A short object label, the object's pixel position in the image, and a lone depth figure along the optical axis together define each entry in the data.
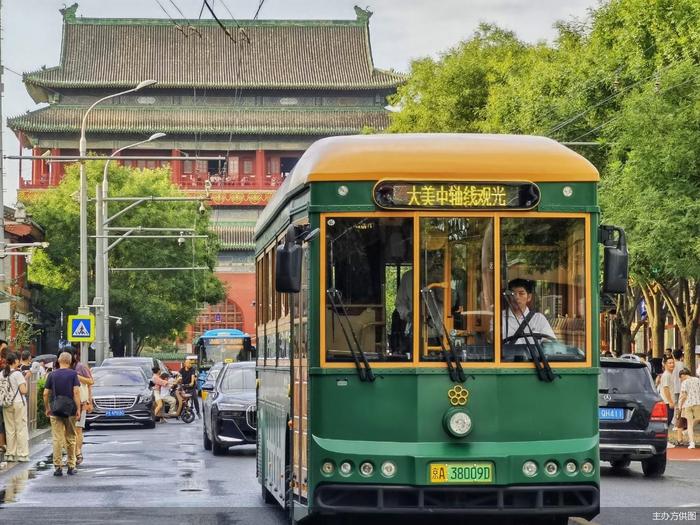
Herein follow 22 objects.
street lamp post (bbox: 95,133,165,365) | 48.41
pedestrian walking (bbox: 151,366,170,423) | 42.75
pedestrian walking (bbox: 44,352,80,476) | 22.64
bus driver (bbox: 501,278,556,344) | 11.95
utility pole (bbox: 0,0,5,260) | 31.22
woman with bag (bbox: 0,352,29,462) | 25.08
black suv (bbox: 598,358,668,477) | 21.69
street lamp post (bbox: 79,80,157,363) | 43.53
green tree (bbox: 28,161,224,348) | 73.25
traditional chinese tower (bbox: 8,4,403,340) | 99.81
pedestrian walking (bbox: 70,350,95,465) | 23.59
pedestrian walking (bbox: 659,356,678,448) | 30.11
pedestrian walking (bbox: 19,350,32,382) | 27.71
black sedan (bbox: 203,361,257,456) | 26.84
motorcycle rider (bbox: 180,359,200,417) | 45.00
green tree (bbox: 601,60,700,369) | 32.31
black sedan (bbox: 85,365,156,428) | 37.62
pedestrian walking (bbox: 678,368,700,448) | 29.28
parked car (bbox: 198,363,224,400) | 28.88
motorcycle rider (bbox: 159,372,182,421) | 43.99
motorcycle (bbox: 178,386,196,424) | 43.16
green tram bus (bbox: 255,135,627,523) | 11.74
